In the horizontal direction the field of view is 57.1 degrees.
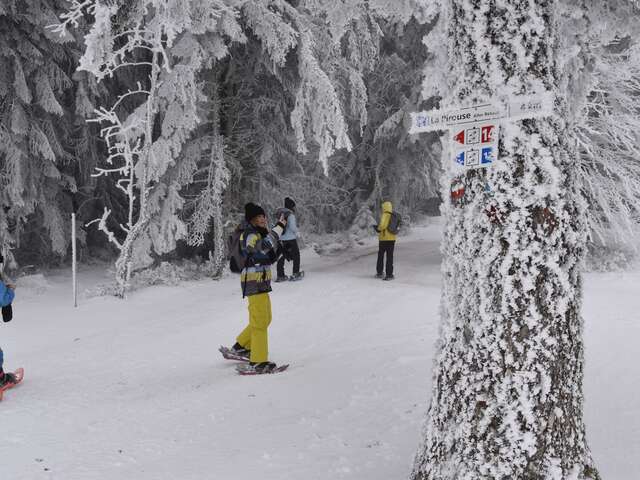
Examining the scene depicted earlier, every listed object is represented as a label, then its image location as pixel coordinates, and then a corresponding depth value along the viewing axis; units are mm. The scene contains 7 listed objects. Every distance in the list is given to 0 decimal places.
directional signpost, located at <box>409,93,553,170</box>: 2951
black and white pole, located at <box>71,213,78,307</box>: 11117
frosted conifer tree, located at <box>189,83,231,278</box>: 12445
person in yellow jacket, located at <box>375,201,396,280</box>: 12300
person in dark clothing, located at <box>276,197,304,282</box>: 12289
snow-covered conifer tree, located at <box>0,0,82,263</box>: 11727
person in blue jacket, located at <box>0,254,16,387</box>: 6480
